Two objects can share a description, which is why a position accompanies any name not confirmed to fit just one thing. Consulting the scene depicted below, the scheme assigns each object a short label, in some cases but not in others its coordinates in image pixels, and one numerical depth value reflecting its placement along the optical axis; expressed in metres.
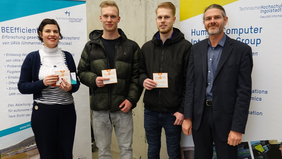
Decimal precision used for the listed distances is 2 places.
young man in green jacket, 2.27
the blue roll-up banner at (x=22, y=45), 2.62
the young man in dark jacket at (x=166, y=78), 2.20
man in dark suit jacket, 1.79
